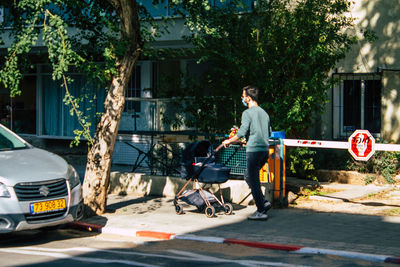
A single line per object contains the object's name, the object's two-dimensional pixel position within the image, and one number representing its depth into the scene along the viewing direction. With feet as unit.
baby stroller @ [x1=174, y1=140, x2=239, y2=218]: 33.17
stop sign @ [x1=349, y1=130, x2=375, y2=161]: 33.30
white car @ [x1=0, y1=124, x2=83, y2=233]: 26.45
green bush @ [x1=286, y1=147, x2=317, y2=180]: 40.11
